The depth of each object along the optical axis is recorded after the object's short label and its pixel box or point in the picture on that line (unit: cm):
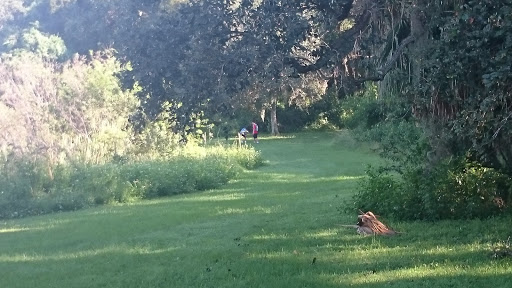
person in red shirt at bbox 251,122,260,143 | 4662
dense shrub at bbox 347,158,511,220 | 1155
